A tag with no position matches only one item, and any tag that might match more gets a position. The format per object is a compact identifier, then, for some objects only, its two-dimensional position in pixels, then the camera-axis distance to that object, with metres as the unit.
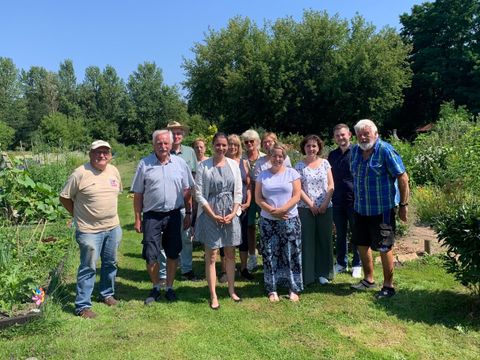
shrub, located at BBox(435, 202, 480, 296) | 3.57
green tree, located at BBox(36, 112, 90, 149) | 36.31
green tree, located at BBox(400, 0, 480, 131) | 30.64
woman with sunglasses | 4.79
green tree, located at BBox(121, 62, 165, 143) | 51.31
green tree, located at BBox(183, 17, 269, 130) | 26.69
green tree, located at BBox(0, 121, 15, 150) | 29.76
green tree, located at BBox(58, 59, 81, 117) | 52.58
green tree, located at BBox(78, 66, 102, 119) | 54.47
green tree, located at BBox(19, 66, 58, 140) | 49.30
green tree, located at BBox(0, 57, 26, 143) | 48.59
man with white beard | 4.00
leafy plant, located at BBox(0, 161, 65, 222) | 5.99
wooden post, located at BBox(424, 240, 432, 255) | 5.60
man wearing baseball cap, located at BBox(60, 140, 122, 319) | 3.87
